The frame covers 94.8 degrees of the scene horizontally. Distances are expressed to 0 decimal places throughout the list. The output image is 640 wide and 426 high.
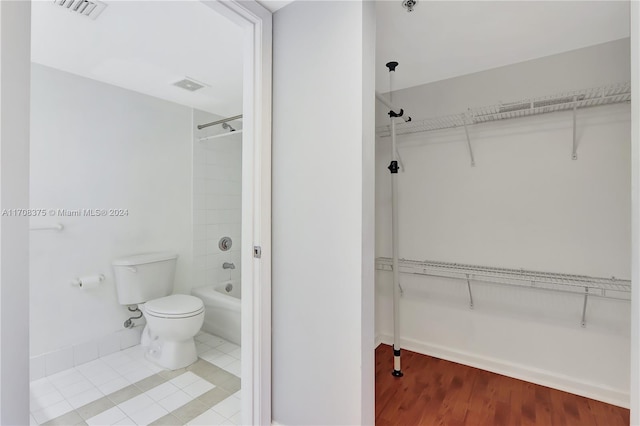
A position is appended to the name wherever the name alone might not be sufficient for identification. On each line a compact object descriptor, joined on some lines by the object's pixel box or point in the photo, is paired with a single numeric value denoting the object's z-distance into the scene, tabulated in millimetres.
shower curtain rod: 2455
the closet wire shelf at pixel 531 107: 1702
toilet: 2111
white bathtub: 2484
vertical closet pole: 2033
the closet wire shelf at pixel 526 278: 1733
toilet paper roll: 2125
